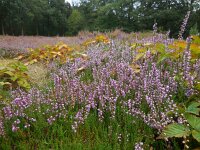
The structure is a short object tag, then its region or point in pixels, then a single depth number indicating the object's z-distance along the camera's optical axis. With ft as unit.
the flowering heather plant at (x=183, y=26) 6.23
